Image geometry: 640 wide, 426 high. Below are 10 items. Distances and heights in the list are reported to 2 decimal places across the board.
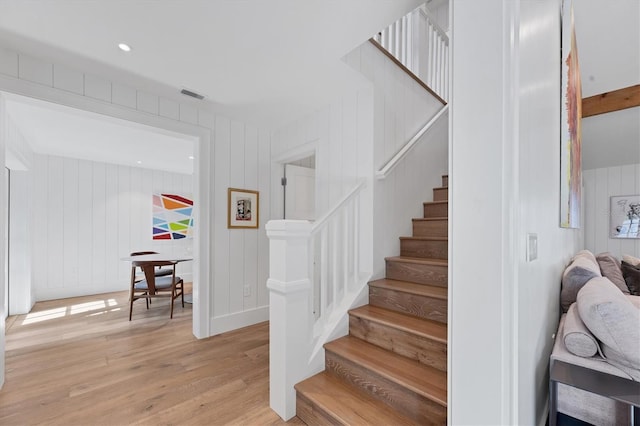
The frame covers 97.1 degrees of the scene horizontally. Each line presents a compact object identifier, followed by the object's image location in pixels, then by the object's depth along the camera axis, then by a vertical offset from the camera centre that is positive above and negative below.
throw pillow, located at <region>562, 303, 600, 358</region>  1.25 -0.57
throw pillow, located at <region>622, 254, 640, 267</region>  2.79 -0.48
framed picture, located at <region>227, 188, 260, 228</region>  3.14 +0.06
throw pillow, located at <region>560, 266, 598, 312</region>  1.82 -0.45
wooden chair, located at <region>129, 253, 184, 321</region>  3.54 -0.95
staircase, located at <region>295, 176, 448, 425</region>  1.47 -0.89
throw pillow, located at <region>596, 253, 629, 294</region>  2.53 -0.53
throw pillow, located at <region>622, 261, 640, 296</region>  2.60 -0.60
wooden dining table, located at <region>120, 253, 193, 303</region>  3.52 -0.64
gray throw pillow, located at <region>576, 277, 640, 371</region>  1.12 -0.46
